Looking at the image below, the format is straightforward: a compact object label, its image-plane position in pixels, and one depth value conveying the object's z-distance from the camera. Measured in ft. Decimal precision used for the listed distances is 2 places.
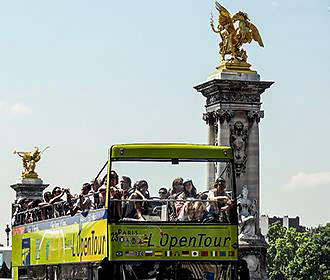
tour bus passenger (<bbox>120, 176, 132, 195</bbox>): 94.22
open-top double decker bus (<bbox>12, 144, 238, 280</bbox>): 93.20
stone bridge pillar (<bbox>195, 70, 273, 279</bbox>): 212.02
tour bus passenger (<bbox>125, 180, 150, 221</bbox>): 93.71
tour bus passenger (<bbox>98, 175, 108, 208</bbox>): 95.86
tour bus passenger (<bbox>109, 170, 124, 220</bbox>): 93.61
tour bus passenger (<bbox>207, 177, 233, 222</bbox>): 94.63
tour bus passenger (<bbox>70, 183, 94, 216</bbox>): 99.96
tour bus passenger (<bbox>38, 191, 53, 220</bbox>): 114.05
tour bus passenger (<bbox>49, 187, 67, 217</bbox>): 109.40
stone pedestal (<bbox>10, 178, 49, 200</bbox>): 343.05
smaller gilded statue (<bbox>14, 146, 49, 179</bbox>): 350.02
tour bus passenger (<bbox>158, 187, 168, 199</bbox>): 95.48
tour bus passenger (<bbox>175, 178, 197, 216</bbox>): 94.32
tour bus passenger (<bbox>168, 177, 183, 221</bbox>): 94.17
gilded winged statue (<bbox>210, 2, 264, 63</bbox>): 215.72
